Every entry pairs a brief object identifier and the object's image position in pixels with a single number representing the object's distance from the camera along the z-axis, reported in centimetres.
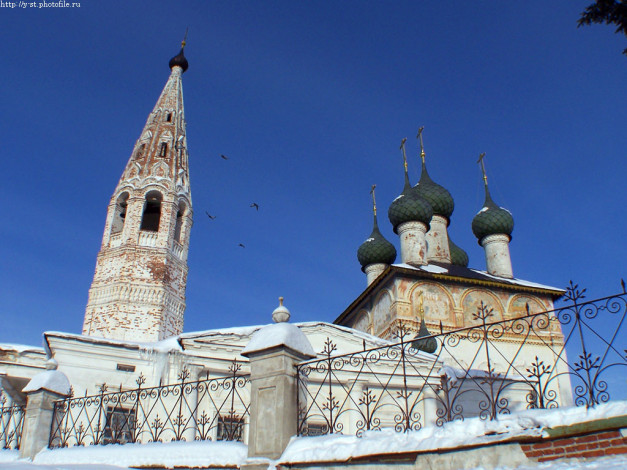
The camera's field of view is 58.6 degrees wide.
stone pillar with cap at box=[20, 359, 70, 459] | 711
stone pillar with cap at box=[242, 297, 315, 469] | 515
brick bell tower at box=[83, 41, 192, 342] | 2345
